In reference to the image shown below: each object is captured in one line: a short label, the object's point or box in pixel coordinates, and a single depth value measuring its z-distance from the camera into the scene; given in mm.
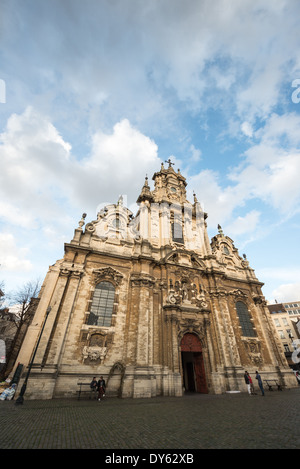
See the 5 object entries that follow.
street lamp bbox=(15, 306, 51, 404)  10117
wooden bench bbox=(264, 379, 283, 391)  18469
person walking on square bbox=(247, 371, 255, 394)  15694
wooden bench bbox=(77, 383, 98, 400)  12885
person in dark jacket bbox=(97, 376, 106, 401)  12273
